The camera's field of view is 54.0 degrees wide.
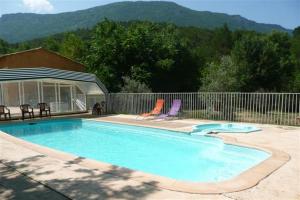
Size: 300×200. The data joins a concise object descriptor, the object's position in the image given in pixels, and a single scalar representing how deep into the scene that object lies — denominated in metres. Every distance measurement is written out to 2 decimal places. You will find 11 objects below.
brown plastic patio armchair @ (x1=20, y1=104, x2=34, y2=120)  15.55
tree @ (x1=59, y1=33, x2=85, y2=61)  42.12
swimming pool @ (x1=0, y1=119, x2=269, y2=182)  7.27
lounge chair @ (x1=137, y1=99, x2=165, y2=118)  15.02
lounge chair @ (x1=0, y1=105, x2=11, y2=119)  15.09
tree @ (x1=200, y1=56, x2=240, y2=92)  18.02
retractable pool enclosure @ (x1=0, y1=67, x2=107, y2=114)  15.79
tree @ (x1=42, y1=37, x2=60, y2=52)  55.28
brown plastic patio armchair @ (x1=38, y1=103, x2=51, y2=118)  16.65
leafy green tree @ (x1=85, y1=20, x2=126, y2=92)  23.72
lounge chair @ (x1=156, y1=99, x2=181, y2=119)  14.43
